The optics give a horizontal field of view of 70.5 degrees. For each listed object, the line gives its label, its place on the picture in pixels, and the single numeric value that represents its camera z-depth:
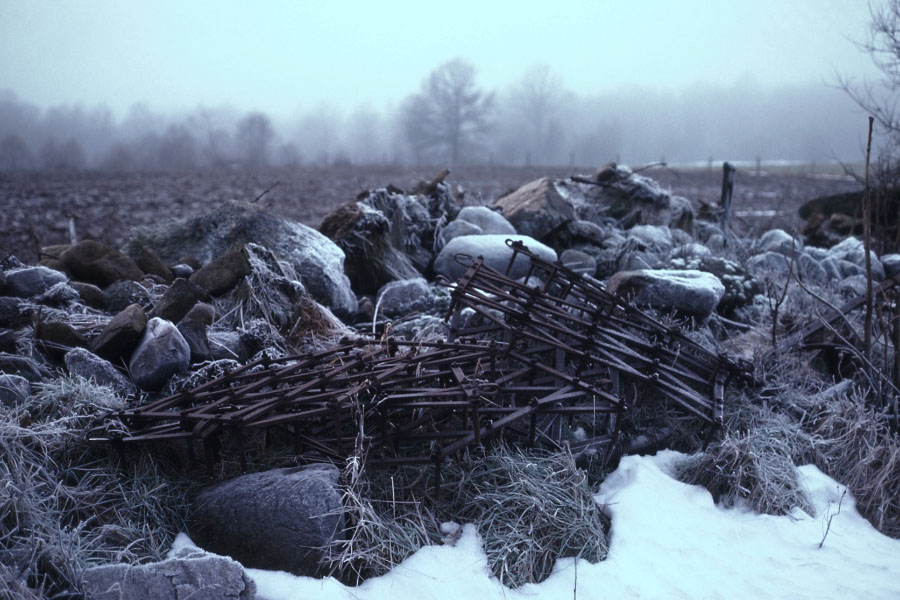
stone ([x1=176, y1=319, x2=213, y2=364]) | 3.93
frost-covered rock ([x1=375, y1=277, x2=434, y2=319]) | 5.60
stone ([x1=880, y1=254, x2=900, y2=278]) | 7.17
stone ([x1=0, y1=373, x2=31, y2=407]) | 3.29
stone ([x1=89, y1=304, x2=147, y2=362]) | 3.74
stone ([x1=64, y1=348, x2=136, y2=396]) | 3.57
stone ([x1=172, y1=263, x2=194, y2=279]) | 5.65
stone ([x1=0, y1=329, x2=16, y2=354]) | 3.84
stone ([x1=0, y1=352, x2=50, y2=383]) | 3.54
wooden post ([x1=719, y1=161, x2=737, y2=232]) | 9.33
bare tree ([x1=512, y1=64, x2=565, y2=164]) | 85.00
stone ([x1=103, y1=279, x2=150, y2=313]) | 4.76
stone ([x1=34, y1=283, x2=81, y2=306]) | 4.55
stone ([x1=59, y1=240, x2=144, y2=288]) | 5.22
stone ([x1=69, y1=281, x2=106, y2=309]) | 4.77
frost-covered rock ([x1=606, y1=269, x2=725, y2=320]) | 5.05
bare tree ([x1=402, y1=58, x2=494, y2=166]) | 75.88
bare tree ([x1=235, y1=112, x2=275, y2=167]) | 70.81
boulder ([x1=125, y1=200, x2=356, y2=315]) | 5.46
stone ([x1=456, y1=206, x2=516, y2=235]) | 7.36
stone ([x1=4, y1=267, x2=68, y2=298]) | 4.70
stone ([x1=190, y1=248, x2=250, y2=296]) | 4.86
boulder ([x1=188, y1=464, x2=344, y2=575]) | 2.75
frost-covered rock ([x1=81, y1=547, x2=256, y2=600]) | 2.41
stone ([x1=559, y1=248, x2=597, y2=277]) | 6.51
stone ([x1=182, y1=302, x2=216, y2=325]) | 4.34
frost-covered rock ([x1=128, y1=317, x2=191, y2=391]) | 3.67
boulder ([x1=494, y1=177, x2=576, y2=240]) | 7.47
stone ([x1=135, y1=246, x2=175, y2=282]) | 5.57
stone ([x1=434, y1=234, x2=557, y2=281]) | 6.22
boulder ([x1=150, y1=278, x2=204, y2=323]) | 4.38
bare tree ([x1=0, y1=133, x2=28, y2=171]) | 48.07
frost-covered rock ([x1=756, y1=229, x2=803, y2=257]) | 7.94
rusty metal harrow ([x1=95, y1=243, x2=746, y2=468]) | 3.10
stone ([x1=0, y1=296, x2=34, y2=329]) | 4.25
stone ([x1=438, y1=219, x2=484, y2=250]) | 7.15
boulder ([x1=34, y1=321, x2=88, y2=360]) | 3.85
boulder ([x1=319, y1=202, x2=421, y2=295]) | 6.36
